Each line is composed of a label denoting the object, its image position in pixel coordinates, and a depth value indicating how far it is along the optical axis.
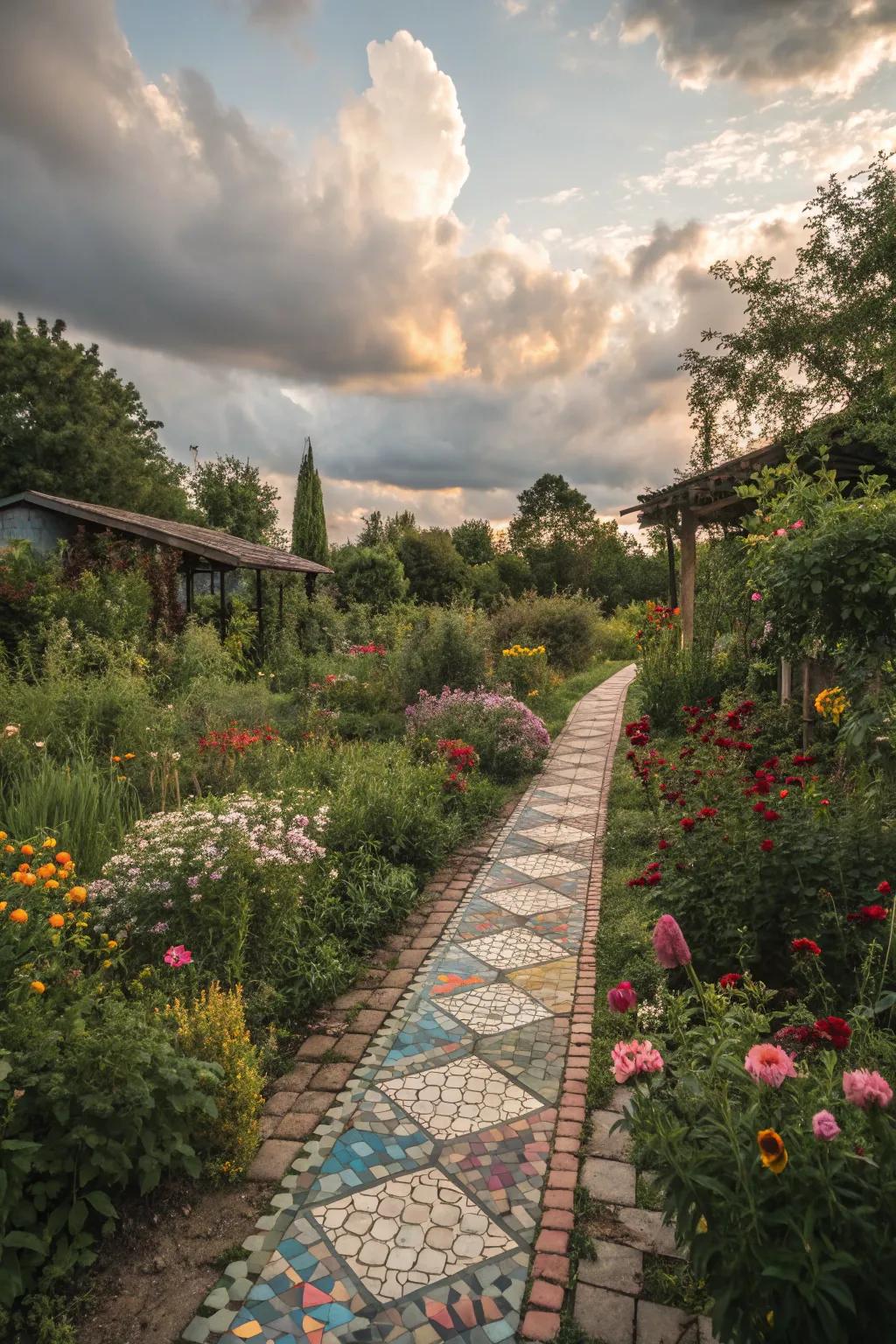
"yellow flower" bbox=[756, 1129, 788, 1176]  1.35
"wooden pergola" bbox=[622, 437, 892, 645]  9.02
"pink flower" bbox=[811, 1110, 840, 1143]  1.38
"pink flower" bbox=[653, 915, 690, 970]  1.91
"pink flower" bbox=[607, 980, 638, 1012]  1.73
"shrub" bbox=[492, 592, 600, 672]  15.16
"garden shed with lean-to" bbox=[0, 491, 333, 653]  12.47
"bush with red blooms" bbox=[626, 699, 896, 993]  2.91
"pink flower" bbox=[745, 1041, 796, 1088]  1.50
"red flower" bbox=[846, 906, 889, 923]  2.37
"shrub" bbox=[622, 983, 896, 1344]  1.39
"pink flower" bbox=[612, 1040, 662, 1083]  1.70
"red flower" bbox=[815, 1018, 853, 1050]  1.73
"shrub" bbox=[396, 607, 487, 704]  9.52
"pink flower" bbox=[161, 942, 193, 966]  2.89
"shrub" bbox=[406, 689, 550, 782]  7.68
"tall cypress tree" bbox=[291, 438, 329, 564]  26.50
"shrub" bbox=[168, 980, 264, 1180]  2.52
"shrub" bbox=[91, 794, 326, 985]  3.37
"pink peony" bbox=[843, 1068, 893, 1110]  1.39
